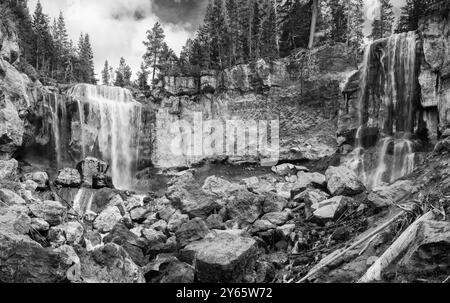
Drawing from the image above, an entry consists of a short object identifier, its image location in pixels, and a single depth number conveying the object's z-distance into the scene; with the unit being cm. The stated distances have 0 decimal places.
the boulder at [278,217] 1784
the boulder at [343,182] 1967
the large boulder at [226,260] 1151
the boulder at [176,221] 1915
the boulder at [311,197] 1845
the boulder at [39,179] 2537
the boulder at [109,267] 1124
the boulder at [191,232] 1578
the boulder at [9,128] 2752
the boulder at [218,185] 2818
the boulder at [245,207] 1923
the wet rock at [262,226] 1709
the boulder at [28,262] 985
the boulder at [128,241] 1440
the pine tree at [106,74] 8726
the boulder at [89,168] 3001
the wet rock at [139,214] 2208
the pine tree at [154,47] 5078
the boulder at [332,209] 1555
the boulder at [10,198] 1561
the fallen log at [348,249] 1045
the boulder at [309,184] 2233
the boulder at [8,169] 2401
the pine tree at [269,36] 4206
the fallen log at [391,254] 870
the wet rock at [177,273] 1166
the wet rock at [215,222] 1848
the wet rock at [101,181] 2933
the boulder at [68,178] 2817
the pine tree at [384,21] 4425
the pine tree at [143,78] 5653
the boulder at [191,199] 2042
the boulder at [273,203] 1969
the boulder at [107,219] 1997
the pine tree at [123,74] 6486
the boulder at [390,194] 1405
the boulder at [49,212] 1496
